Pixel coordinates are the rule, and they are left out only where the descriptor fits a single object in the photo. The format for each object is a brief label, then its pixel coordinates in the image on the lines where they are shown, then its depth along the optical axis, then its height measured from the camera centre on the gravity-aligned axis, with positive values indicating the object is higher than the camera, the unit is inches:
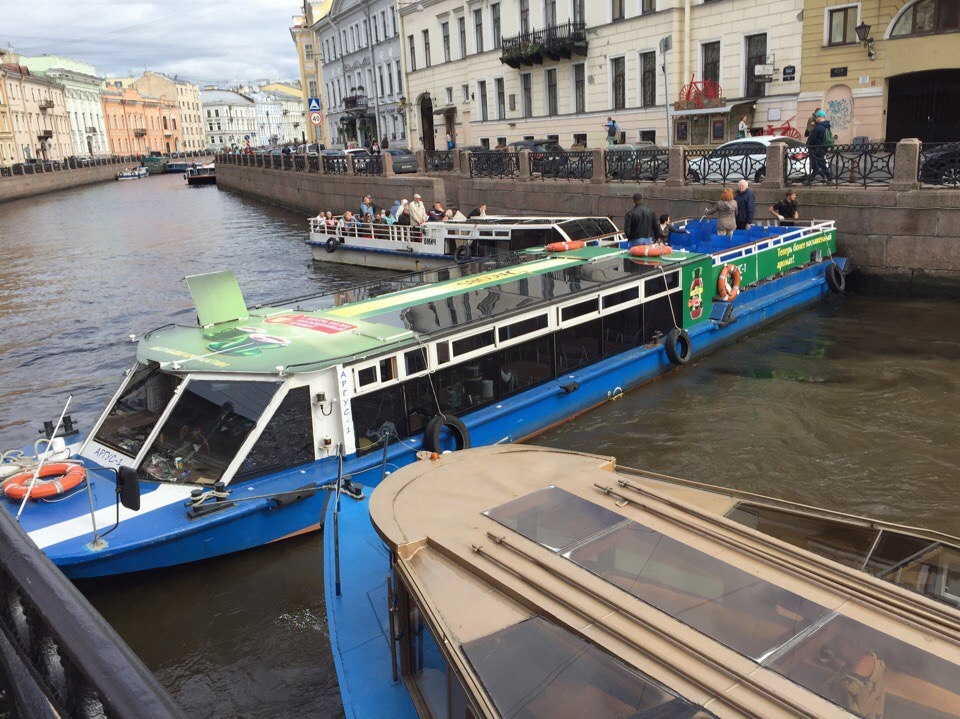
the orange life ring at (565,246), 542.0 -59.6
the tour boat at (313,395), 291.1 -94.6
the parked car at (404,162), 1311.5 +6.3
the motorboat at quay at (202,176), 2834.6 +11.9
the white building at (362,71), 2044.8 +266.1
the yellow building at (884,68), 855.7 +71.3
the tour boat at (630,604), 131.5 -83.6
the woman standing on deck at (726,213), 606.9 -50.7
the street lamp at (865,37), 874.8 +103.3
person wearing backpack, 696.4 -6.9
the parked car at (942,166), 623.2 -27.4
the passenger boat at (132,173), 3454.7 +44.0
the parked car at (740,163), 751.1 -17.6
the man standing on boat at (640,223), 568.1 -50.1
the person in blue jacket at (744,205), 634.2 -47.7
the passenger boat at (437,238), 708.0 -75.4
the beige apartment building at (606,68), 1030.4 +126.6
